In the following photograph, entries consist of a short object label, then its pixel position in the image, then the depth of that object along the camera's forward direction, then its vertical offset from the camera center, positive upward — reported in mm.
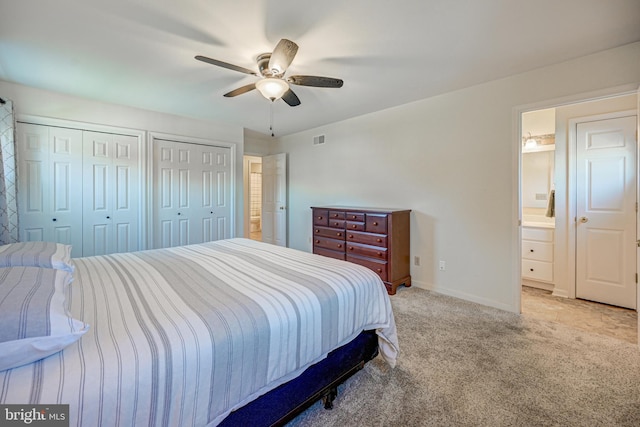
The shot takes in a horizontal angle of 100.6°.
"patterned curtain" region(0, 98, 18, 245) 2598 +334
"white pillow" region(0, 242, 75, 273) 1561 -283
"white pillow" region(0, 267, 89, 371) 771 -362
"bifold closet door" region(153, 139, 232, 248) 4027 +280
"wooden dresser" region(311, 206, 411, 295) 3268 -401
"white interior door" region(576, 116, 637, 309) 2828 -28
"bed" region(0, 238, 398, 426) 792 -488
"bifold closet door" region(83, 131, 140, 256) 3453 +234
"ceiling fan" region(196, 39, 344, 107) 1905 +1089
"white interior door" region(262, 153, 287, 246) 5469 +234
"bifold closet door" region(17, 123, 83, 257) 3066 +323
